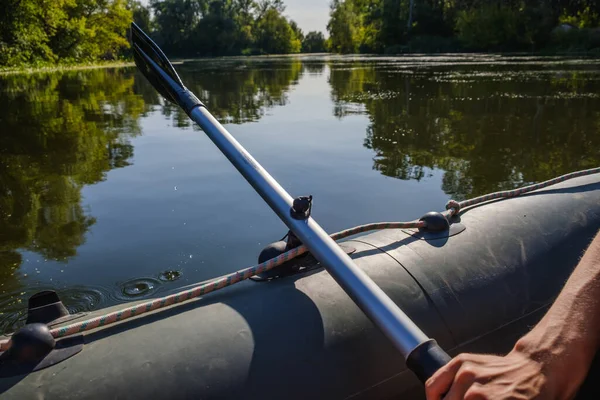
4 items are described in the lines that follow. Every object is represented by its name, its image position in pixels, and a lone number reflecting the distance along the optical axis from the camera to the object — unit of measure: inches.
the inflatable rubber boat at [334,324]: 45.1
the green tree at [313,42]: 3572.8
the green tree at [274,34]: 2837.1
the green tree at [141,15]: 2309.3
